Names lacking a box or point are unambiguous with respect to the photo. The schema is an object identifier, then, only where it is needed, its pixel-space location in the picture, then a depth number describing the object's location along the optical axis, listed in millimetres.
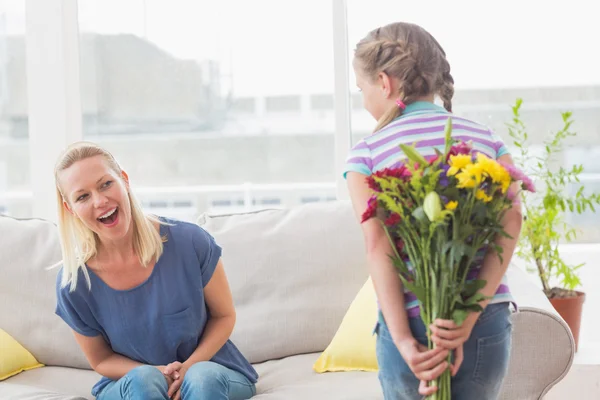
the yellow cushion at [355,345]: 2531
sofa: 2715
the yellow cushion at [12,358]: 2732
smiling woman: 2295
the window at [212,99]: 3750
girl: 1531
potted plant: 3227
